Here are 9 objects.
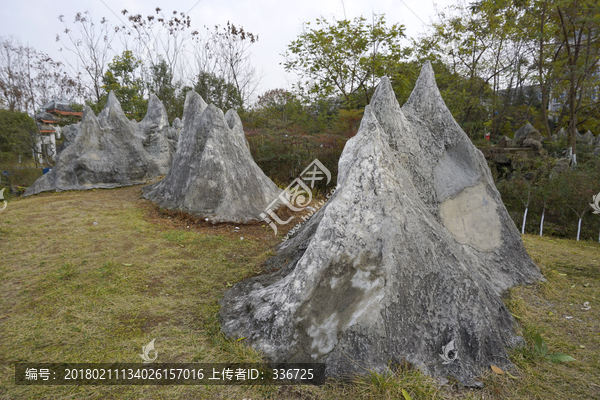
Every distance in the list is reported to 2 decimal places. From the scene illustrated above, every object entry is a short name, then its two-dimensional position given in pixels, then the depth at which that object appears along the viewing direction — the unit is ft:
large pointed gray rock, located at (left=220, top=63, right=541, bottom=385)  6.81
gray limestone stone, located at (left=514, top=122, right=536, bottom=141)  32.04
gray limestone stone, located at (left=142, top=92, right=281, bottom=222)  19.94
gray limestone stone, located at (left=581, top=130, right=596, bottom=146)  33.10
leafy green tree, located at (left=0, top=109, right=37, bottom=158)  35.76
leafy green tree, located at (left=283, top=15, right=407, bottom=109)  32.48
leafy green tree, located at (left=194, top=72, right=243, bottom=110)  48.70
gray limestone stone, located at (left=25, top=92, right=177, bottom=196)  26.91
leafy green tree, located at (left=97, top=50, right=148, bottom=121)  50.67
